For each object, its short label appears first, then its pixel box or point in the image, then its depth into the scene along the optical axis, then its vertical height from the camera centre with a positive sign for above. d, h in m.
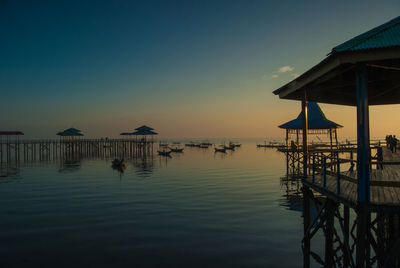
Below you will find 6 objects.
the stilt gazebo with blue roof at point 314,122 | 24.38 +1.43
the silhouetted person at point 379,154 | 11.95 -0.70
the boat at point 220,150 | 70.00 -2.48
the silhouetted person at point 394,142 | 19.78 -0.31
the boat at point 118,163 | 36.21 -2.81
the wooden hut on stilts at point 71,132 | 61.31 +2.16
